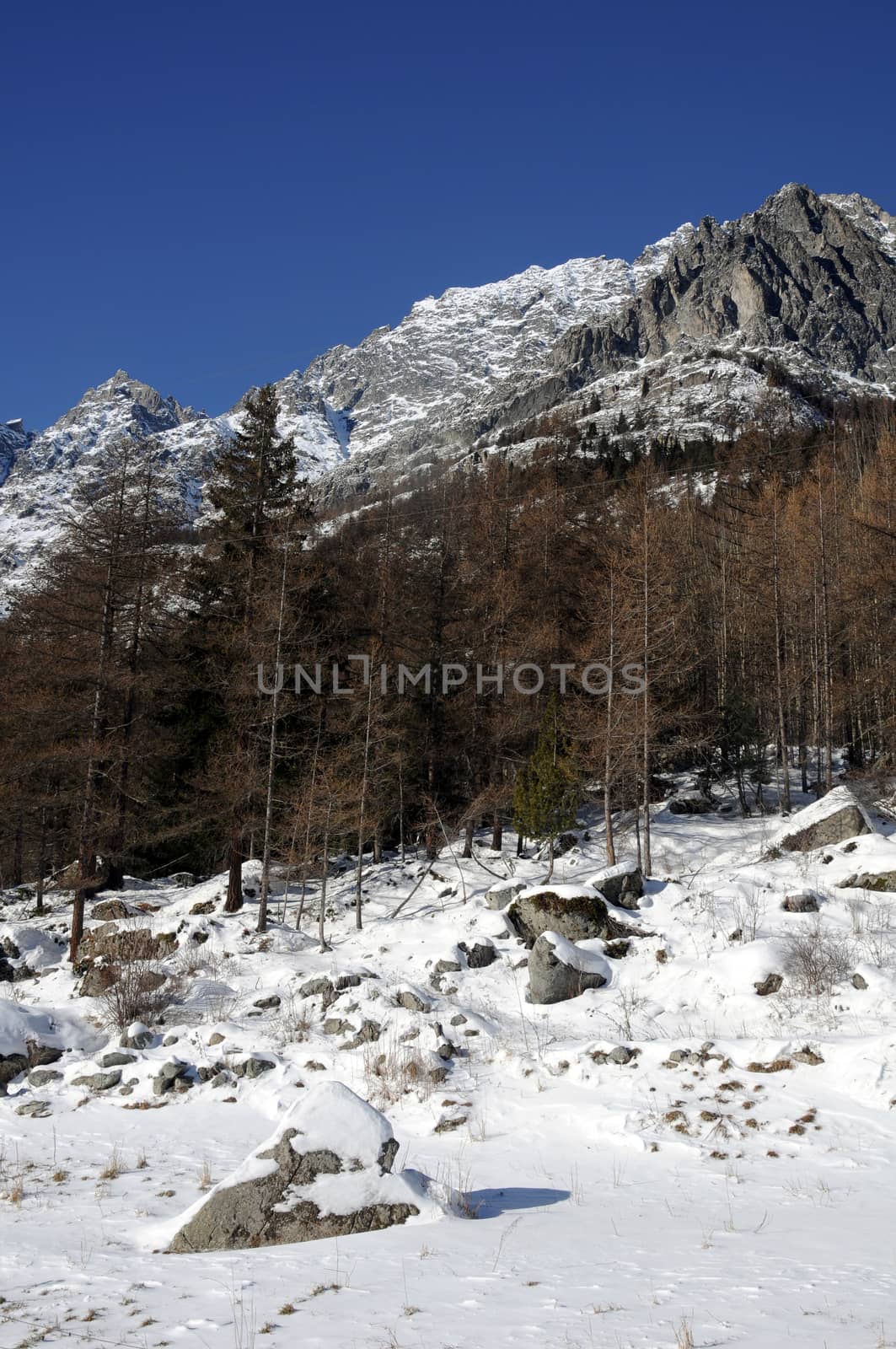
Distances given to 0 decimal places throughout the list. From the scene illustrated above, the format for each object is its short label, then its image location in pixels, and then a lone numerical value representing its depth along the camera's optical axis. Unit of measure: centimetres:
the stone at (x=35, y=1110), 1020
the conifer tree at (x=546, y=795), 2138
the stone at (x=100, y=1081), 1097
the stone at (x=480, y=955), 1487
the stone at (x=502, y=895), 1808
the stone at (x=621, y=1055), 998
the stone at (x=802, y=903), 1348
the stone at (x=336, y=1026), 1238
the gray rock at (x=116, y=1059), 1148
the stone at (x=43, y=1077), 1115
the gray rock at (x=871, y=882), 1427
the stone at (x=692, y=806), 2853
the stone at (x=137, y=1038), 1209
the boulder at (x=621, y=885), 1539
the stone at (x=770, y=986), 1121
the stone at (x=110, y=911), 2231
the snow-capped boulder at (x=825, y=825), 1728
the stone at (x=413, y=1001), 1272
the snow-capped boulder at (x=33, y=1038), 1159
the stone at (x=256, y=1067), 1103
